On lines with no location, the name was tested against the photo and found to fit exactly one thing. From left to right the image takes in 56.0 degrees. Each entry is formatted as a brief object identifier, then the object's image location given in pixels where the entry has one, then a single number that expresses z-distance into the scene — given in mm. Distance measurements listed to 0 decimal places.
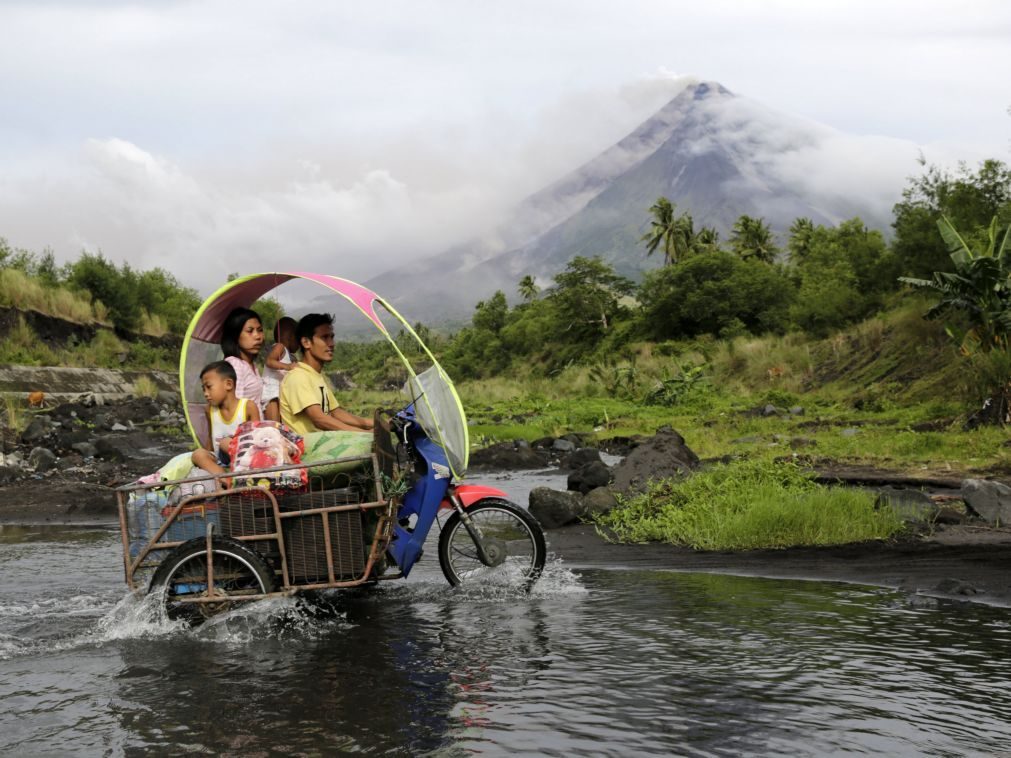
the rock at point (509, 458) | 21281
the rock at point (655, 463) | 13273
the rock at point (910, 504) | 9883
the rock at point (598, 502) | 12039
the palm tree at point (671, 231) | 81750
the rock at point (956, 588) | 7543
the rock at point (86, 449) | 21672
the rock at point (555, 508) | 11969
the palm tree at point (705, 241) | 79412
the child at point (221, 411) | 7320
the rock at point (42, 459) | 18969
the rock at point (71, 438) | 22125
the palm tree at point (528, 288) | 107000
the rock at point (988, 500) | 9812
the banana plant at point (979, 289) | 22234
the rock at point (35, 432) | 22328
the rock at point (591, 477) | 14852
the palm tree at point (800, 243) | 86250
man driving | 7512
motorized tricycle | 6816
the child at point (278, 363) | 7688
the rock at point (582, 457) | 19125
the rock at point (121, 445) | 21748
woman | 7914
